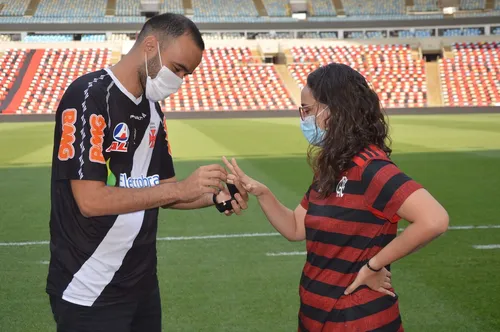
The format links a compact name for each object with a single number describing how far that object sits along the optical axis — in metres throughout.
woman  2.99
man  3.11
